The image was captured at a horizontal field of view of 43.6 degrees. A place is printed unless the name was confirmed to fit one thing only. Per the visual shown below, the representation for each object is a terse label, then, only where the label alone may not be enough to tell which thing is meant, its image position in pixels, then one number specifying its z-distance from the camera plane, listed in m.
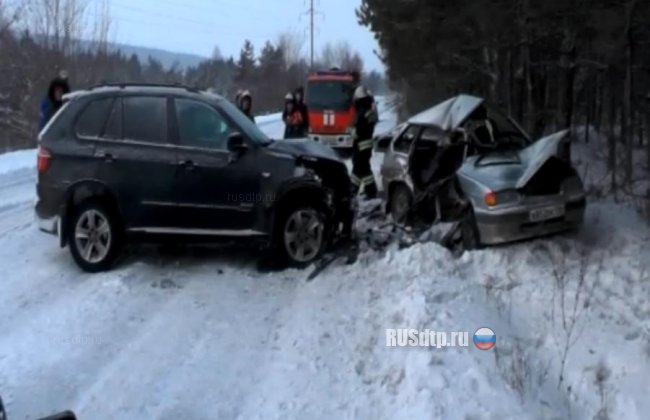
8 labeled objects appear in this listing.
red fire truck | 25.34
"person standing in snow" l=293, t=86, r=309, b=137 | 17.95
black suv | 8.68
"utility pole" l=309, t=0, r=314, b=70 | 71.46
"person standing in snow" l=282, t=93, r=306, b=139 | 17.84
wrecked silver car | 8.66
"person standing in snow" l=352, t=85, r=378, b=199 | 13.00
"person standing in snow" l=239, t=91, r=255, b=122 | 17.30
